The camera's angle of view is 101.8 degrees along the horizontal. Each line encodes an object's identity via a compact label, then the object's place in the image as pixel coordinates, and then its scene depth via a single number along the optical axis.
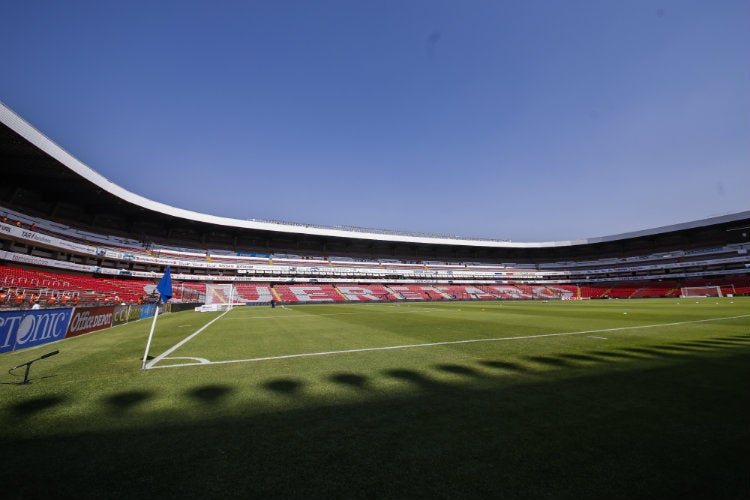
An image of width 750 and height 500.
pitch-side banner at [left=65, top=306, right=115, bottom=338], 10.40
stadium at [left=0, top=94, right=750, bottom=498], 2.34
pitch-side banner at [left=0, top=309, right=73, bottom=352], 7.40
